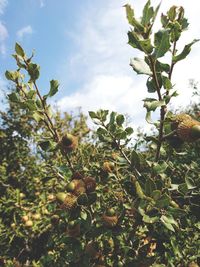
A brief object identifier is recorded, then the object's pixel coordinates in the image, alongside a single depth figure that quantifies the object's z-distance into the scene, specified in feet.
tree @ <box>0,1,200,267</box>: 0.82
